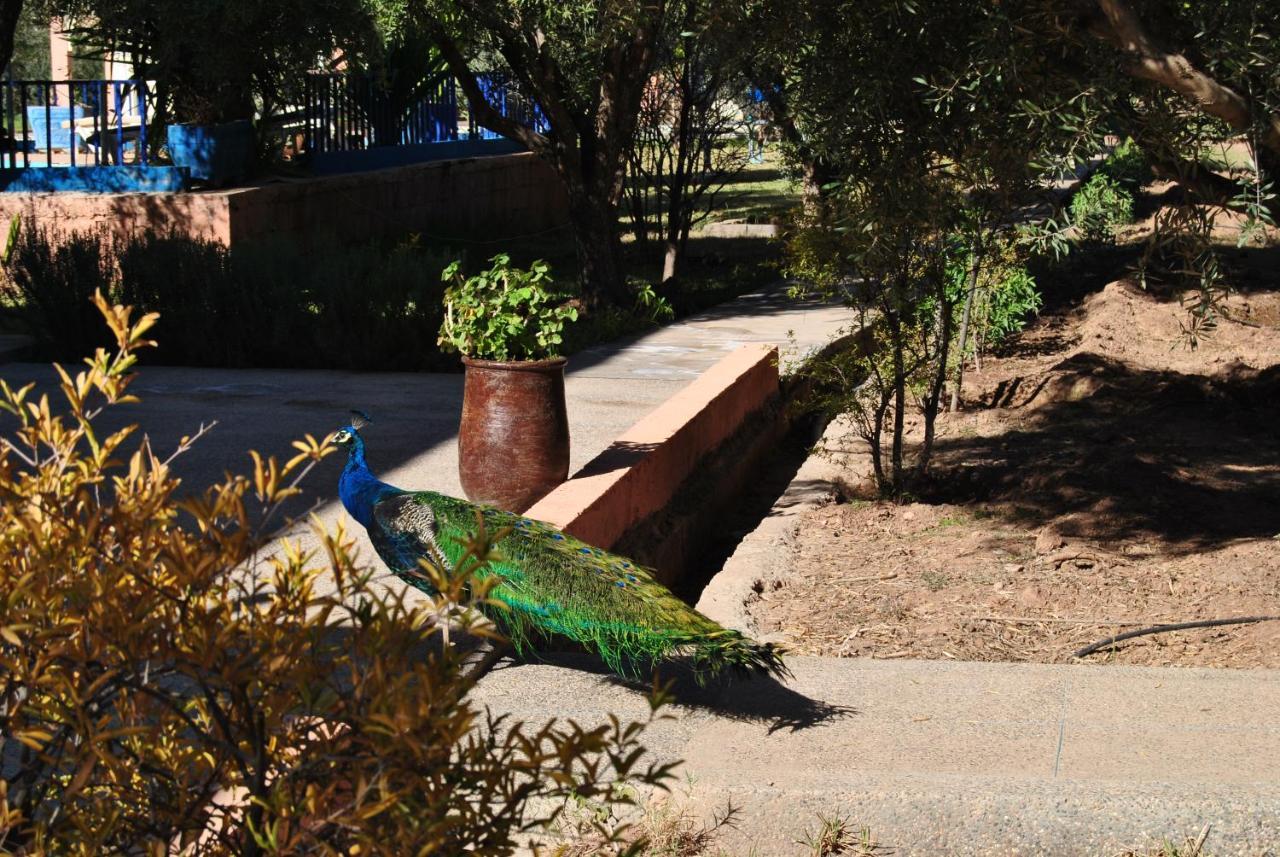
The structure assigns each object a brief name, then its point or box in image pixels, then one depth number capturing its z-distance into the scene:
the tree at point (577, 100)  12.40
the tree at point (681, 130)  15.71
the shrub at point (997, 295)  9.77
